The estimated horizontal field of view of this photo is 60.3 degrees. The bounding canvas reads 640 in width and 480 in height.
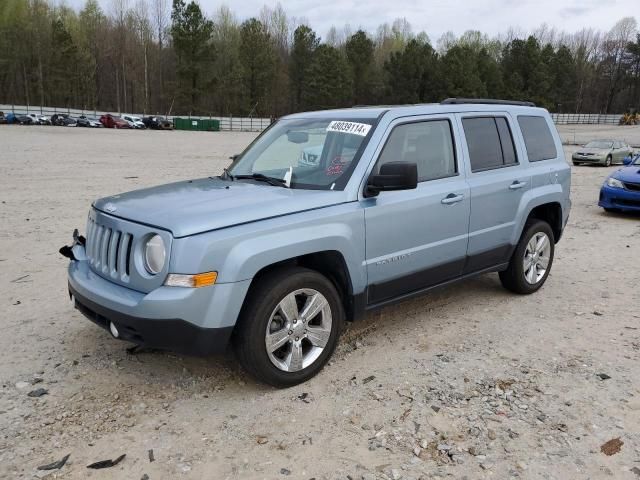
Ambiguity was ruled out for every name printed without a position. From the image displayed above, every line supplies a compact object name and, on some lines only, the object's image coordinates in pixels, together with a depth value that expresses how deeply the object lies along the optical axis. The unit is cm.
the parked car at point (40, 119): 5638
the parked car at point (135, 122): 6003
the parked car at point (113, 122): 5997
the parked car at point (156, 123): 6091
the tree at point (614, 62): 10319
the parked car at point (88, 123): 5816
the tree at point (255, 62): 8038
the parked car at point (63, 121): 5747
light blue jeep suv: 325
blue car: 1023
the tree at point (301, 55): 8656
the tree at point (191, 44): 7581
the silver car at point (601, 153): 2233
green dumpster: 6198
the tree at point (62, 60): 7974
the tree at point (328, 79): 8006
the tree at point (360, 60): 8994
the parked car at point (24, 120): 5553
